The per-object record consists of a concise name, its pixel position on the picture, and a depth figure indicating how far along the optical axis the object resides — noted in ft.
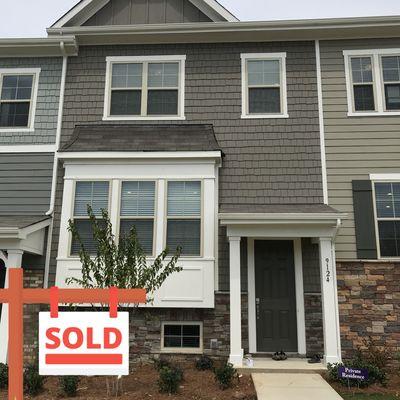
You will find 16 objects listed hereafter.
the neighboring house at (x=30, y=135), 29.30
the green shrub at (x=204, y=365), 25.25
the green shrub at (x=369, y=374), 22.22
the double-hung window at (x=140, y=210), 28.68
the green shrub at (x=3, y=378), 22.22
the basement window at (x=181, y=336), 27.61
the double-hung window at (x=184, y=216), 28.32
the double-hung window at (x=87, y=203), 29.04
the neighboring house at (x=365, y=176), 27.32
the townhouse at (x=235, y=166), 27.32
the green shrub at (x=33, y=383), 20.80
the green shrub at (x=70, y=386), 20.24
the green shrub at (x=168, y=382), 20.52
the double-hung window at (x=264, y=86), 31.37
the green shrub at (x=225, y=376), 21.40
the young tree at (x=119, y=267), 20.52
